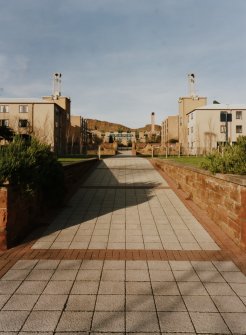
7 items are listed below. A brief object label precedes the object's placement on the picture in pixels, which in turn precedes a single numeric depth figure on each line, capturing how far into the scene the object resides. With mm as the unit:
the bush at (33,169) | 6652
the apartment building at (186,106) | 60375
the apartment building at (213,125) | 52750
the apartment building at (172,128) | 68562
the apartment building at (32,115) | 49469
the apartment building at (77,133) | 63319
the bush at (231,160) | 8500
